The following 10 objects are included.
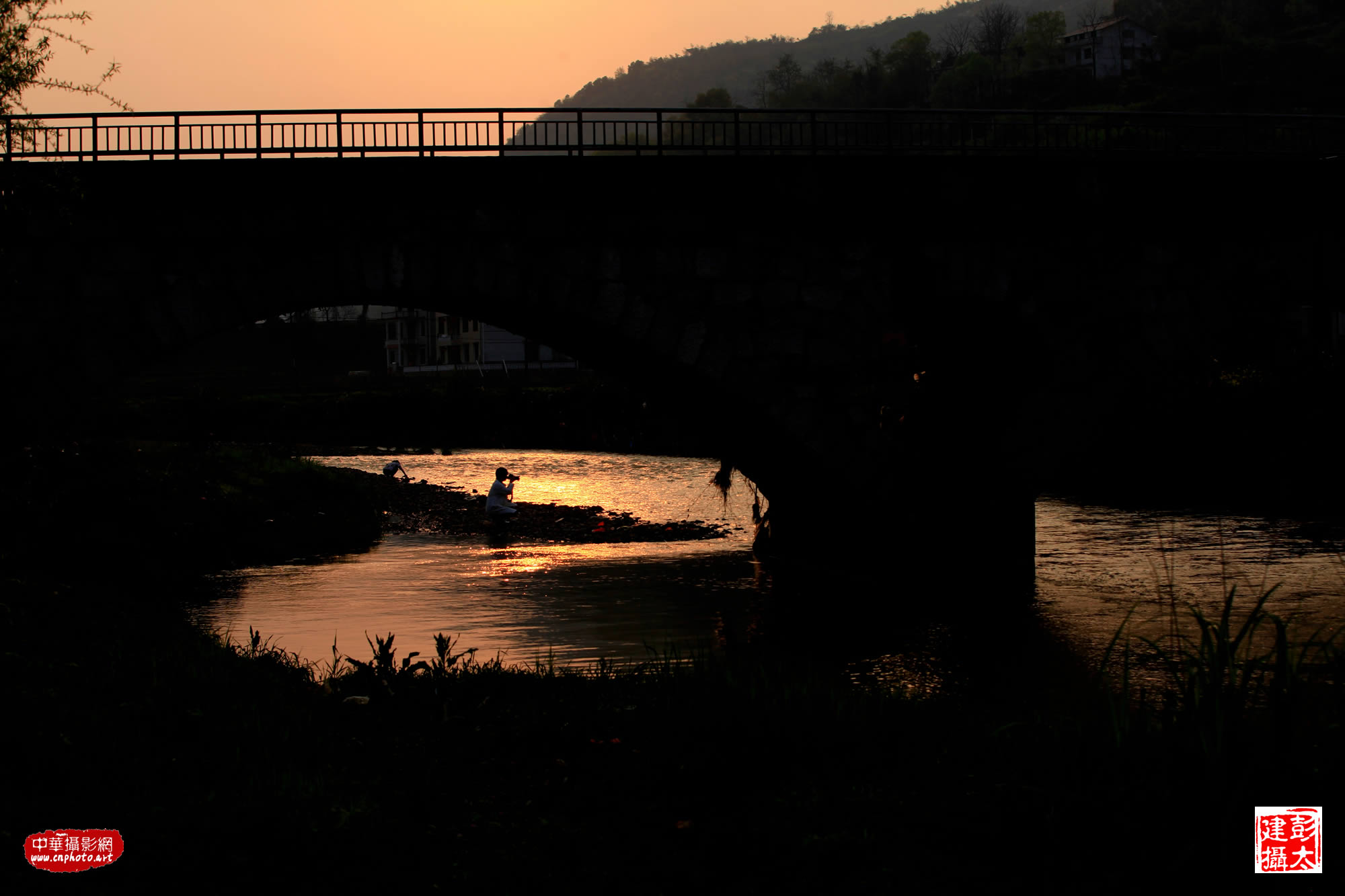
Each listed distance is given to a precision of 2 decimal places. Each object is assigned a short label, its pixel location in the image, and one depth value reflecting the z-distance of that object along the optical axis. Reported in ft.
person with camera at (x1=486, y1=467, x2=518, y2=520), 75.72
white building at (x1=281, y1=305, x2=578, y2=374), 277.64
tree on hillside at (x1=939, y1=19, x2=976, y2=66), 539.08
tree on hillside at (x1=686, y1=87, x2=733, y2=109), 582.76
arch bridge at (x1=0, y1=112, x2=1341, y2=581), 46.70
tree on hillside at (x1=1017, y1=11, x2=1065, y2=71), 482.69
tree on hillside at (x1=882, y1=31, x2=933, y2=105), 529.86
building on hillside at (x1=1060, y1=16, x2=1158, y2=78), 451.12
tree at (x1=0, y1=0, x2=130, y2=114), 44.93
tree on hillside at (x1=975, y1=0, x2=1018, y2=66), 538.47
